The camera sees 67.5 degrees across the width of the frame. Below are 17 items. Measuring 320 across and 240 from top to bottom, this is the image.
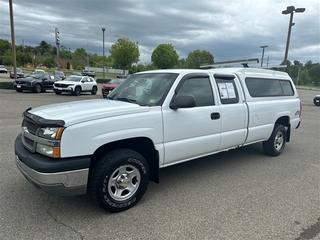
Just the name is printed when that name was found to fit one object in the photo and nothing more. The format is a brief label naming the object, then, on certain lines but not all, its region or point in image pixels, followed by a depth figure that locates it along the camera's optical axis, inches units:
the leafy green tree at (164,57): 2003.0
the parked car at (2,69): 1762.7
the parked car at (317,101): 738.1
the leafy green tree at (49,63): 3110.7
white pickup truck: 101.7
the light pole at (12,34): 736.3
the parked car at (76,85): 694.5
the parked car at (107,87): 658.2
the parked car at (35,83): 678.5
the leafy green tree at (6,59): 2596.0
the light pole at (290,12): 721.9
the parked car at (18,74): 1245.4
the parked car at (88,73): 1939.0
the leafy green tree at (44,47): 4517.2
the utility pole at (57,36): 1228.6
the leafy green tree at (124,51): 1888.5
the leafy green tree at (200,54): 1894.4
